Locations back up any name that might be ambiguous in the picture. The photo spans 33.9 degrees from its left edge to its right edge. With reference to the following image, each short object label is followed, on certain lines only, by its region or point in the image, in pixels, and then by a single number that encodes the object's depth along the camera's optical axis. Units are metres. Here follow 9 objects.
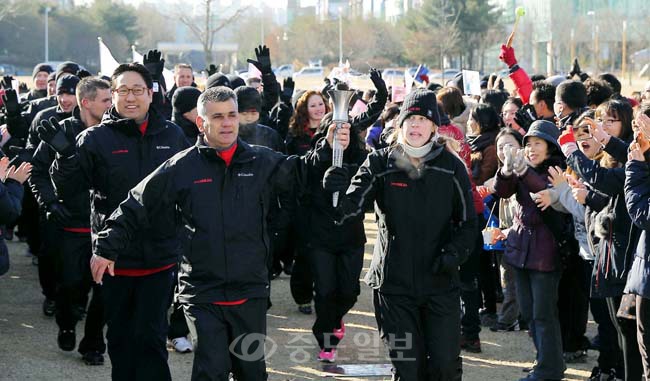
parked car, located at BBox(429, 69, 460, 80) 60.06
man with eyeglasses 6.99
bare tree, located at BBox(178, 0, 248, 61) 49.50
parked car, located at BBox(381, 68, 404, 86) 65.14
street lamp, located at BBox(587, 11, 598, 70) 72.32
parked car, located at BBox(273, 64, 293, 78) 64.75
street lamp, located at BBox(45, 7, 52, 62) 70.40
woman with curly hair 9.38
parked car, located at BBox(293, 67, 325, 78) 70.19
